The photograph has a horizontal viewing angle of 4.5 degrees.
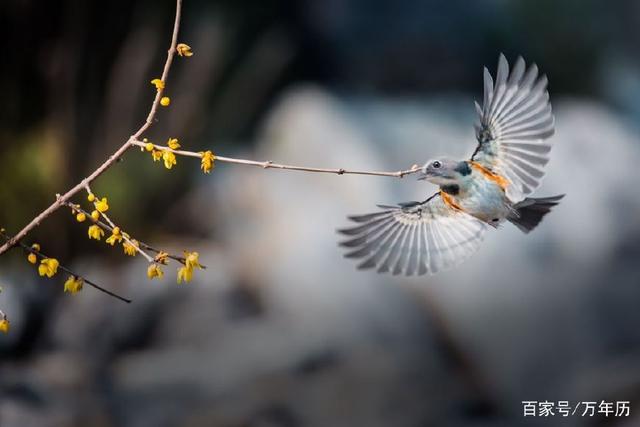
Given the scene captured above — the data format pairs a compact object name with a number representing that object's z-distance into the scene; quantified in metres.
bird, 6.16
